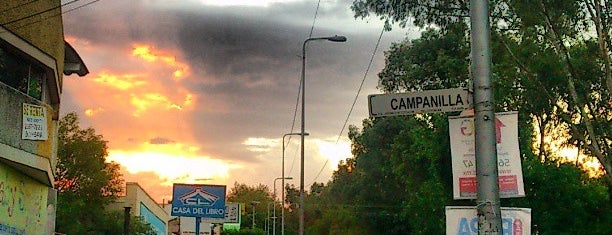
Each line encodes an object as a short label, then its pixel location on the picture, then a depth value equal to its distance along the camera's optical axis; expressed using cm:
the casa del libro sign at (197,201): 2419
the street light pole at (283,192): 5481
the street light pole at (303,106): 3356
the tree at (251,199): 14984
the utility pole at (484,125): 847
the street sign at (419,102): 891
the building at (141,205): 5956
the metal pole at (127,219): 3038
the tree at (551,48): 2698
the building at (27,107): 1881
